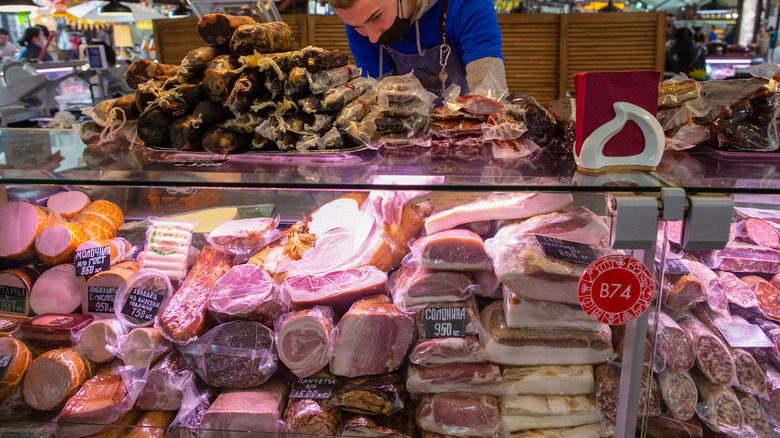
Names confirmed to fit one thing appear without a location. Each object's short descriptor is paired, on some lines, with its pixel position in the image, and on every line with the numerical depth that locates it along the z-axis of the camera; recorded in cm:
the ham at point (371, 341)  137
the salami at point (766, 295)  136
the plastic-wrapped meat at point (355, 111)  140
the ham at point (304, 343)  138
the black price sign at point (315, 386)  135
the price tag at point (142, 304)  150
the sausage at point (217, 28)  142
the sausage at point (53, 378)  142
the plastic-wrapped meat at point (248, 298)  143
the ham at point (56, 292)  159
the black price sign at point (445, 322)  137
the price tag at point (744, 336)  132
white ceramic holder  114
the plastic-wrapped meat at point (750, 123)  134
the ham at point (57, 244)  161
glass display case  124
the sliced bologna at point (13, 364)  145
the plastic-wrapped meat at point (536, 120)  145
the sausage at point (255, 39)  140
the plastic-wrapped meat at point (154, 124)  143
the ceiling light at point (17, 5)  697
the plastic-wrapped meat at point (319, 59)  139
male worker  202
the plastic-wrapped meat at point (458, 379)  134
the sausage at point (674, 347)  128
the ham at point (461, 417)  131
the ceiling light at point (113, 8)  976
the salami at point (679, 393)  128
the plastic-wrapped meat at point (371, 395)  134
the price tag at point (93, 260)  160
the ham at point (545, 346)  132
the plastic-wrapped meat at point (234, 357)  140
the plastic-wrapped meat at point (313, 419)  132
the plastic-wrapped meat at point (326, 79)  138
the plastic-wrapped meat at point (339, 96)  138
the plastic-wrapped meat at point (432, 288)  138
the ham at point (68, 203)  176
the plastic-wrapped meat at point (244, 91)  134
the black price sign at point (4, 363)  145
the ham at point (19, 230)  160
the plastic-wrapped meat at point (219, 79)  135
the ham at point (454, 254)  139
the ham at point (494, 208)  134
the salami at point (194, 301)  142
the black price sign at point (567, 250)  126
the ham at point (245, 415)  134
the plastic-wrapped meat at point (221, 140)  141
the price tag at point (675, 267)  132
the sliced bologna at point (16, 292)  159
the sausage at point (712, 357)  129
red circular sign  114
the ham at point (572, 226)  131
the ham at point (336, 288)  144
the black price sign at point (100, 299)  156
